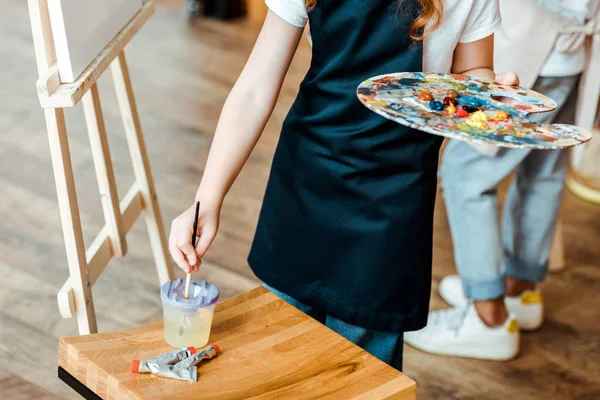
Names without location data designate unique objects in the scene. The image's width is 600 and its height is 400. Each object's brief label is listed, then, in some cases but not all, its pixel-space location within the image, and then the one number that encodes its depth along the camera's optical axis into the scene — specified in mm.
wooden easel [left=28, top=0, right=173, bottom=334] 2445
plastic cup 2210
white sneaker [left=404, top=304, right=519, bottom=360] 3301
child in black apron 2254
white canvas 2439
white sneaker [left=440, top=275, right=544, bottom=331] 3448
